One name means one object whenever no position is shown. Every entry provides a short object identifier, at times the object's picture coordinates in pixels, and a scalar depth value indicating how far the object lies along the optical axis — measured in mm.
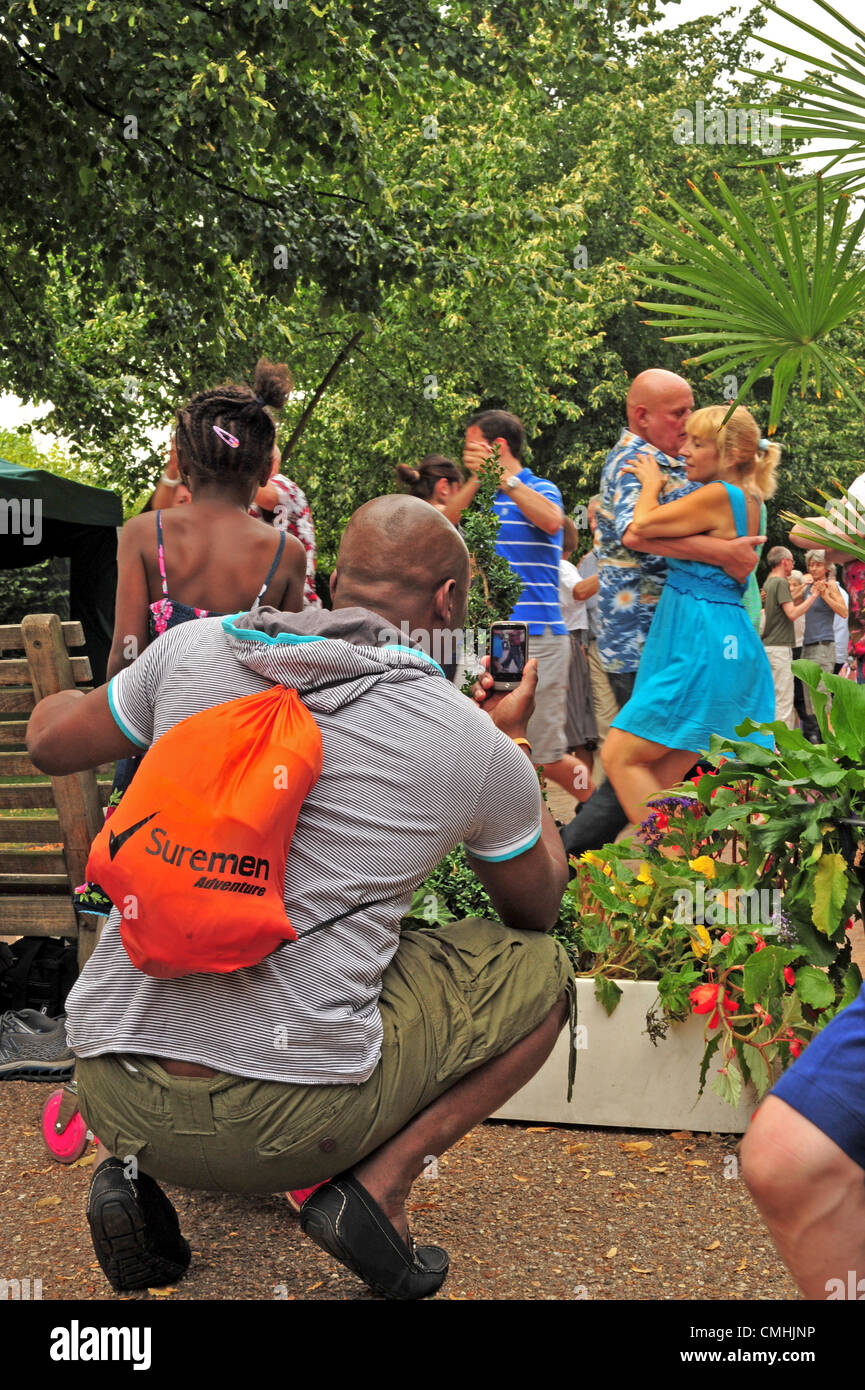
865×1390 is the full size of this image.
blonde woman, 4719
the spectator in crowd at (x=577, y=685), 8555
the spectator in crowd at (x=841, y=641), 12734
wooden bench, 3920
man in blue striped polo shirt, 5719
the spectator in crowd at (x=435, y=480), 5652
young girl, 3646
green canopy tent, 11453
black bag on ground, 4312
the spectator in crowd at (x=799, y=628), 12391
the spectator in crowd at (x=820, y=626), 12422
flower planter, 3541
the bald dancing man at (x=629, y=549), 4996
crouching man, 2236
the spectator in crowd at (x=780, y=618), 12359
